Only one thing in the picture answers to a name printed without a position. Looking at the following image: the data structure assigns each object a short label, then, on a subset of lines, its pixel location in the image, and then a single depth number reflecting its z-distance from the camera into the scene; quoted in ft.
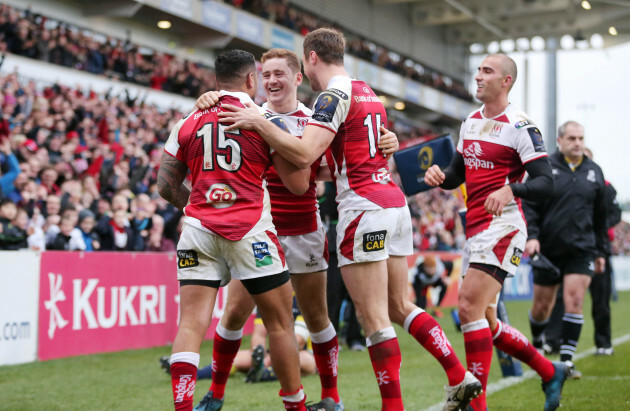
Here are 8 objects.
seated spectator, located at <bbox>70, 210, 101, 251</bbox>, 31.81
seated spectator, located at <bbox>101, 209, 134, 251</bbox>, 34.06
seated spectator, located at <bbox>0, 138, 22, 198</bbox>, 33.09
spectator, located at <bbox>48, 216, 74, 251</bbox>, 31.27
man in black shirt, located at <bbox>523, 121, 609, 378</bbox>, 24.17
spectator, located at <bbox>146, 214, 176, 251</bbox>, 36.35
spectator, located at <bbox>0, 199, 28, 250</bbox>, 29.28
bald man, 16.12
